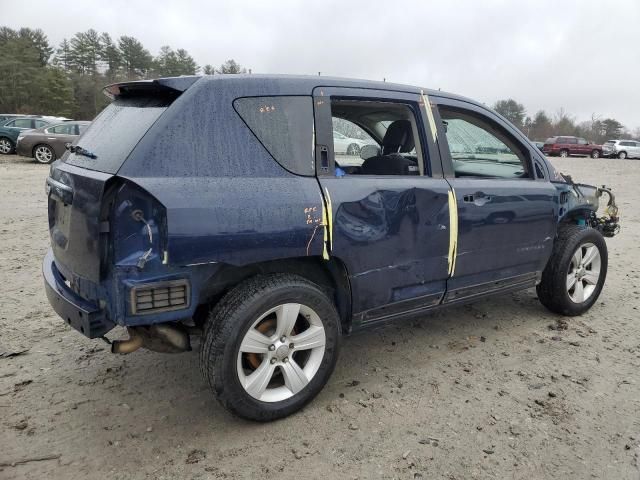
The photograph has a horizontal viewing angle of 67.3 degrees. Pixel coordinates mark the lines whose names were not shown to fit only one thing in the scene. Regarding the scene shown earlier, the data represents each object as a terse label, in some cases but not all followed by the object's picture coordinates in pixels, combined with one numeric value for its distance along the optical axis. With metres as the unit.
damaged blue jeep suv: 2.22
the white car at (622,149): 33.81
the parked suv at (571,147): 34.19
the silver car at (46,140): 15.90
